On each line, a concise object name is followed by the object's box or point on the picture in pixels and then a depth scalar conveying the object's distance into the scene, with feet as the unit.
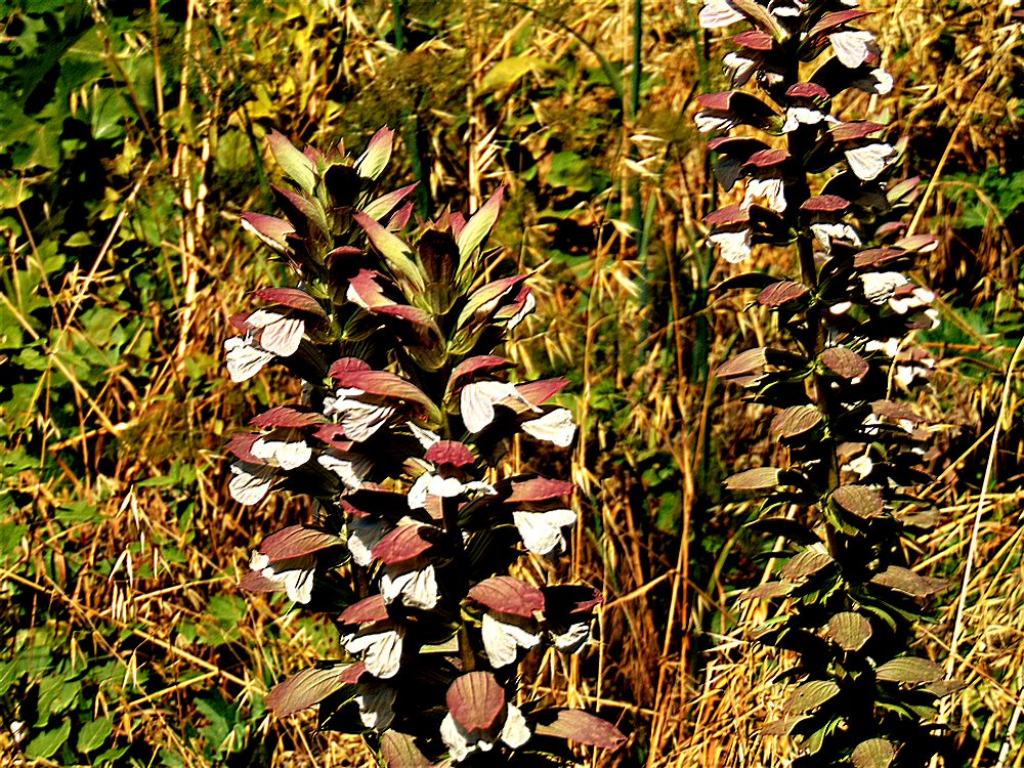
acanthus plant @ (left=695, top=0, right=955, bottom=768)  4.65
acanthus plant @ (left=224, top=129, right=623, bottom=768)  4.17
